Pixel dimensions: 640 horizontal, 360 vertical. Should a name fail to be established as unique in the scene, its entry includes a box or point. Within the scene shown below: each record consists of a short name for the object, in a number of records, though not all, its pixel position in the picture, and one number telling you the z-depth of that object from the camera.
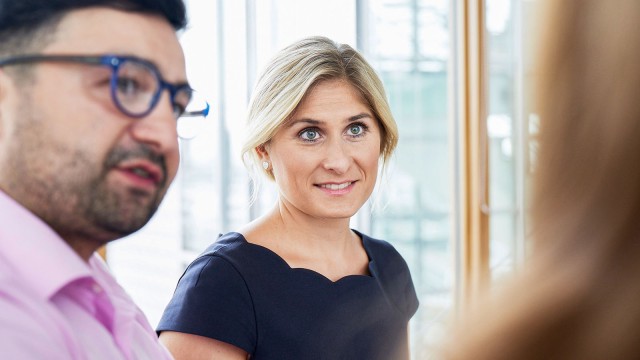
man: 0.73
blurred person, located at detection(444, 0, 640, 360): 0.33
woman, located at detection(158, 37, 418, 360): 1.44
